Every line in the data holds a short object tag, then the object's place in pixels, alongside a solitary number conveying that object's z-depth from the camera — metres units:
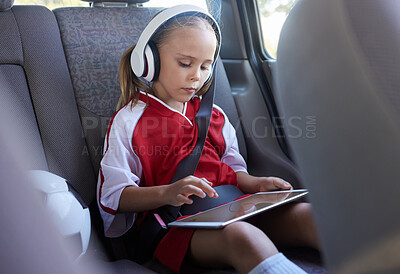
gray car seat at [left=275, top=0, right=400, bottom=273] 0.40
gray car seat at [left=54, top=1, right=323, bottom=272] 1.52
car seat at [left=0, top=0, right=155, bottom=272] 1.39
